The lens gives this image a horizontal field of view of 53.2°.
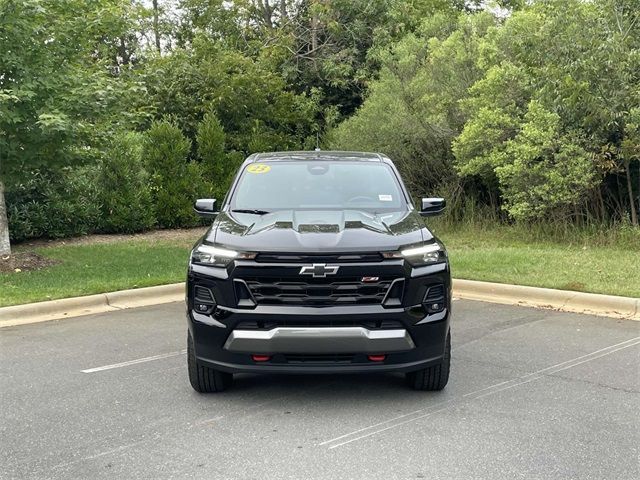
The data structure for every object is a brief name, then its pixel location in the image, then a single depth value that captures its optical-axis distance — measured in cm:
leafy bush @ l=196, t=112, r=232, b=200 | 1694
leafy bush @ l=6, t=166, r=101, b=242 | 1302
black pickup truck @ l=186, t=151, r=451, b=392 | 417
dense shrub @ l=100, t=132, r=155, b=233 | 1438
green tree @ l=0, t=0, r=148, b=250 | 891
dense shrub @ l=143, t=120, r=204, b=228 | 1549
